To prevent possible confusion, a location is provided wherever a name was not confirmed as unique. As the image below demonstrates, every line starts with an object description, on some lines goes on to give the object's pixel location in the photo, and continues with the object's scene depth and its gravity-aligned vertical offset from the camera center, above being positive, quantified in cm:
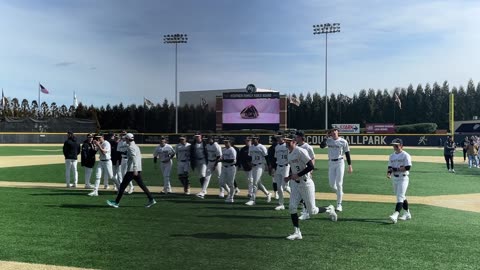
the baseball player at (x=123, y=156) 1479 -99
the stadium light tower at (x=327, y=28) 6362 +1453
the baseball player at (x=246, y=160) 1315 -98
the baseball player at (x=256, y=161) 1275 -101
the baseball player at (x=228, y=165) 1315 -116
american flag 7356 +614
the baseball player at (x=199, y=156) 1465 -97
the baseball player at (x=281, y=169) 1173 -111
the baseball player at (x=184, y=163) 1490 -123
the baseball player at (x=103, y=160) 1432 -113
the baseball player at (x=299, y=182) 811 -103
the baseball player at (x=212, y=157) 1396 -96
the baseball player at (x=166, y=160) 1495 -114
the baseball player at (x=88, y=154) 1563 -98
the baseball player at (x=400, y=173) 1005 -104
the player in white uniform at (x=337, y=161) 1118 -86
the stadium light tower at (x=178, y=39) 6365 +1303
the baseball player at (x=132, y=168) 1136 -107
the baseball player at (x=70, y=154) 1631 -102
